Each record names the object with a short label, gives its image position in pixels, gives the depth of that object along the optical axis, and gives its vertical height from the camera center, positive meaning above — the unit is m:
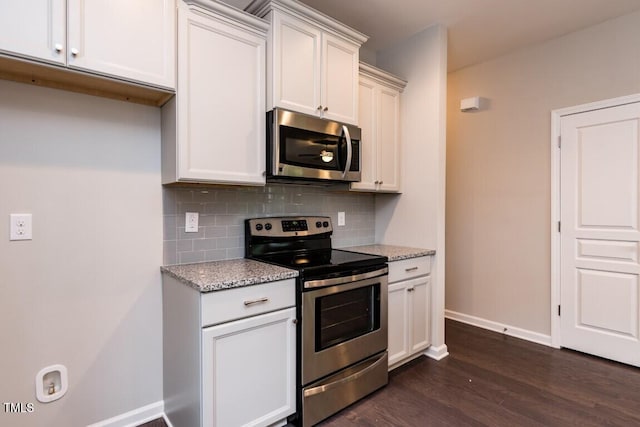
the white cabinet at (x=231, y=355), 1.55 -0.72
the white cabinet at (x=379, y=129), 2.69 +0.69
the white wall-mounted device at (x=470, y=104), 3.40 +1.09
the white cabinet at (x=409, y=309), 2.45 -0.76
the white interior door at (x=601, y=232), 2.59 -0.18
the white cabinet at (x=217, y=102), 1.76 +0.61
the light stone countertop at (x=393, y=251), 2.49 -0.33
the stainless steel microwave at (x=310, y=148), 2.03 +0.41
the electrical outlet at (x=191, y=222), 2.07 -0.07
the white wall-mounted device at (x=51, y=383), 1.66 -0.87
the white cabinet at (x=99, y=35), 1.34 +0.78
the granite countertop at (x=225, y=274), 1.57 -0.33
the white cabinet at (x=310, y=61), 2.03 +0.99
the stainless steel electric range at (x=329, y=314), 1.86 -0.64
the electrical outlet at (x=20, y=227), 1.59 -0.07
